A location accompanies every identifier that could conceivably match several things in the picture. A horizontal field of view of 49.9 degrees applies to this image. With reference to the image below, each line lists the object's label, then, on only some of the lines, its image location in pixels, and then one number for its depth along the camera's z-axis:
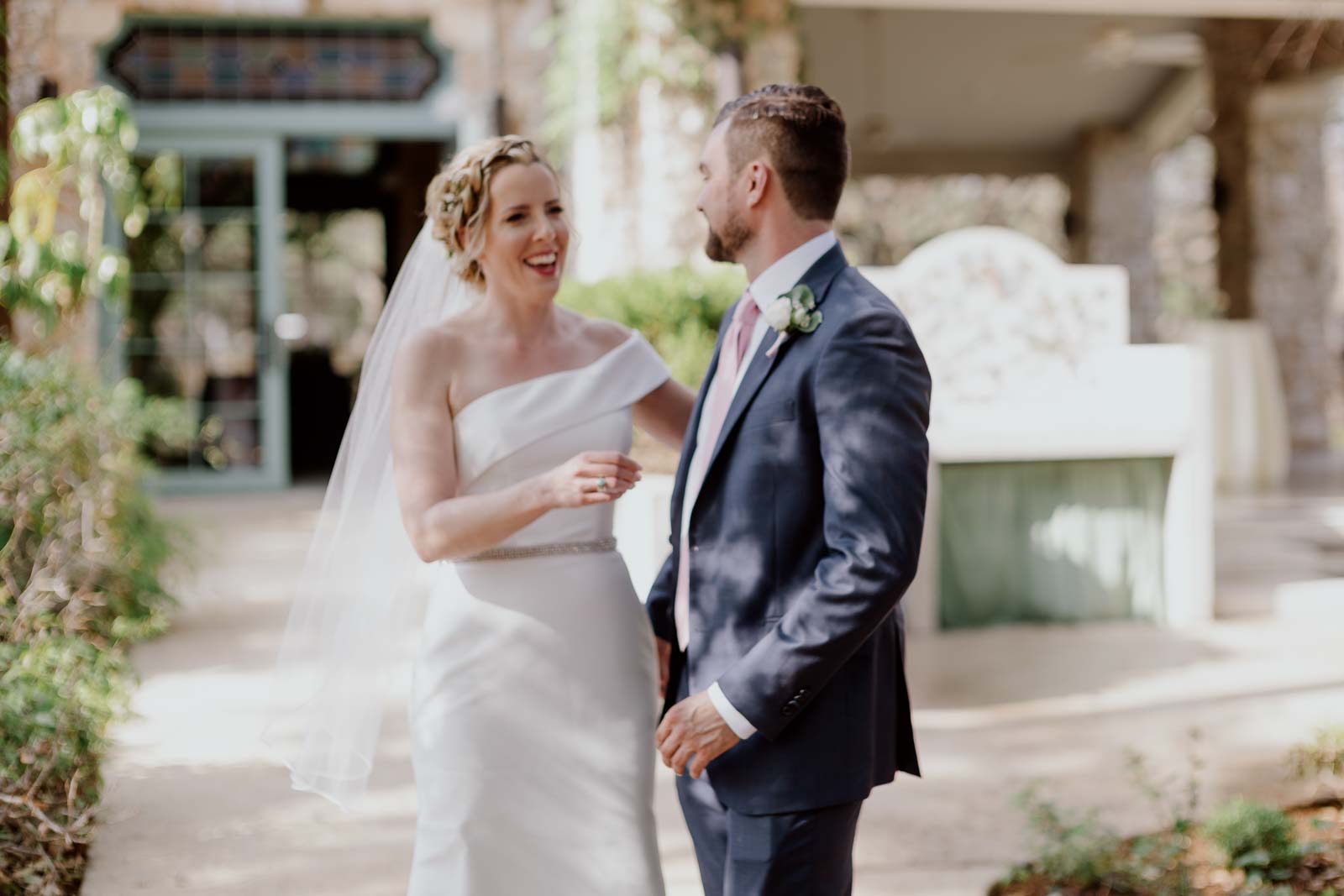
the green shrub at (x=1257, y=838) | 3.19
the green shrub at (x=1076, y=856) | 3.19
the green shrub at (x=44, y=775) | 3.21
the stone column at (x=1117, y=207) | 17.14
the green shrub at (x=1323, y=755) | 3.30
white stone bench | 6.19
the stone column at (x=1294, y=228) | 12.91
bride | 2.35
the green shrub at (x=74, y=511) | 4.77
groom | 1.87
